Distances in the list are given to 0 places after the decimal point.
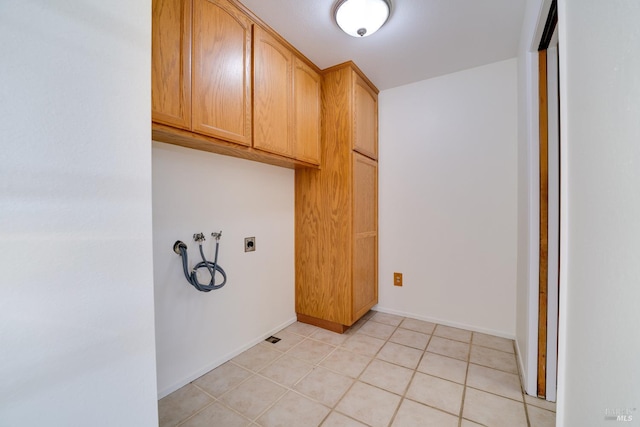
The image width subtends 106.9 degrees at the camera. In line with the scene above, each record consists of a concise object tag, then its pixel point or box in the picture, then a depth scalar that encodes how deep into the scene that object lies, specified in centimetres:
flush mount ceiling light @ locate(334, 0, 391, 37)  136
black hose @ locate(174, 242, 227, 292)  140
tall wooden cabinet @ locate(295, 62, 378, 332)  201
